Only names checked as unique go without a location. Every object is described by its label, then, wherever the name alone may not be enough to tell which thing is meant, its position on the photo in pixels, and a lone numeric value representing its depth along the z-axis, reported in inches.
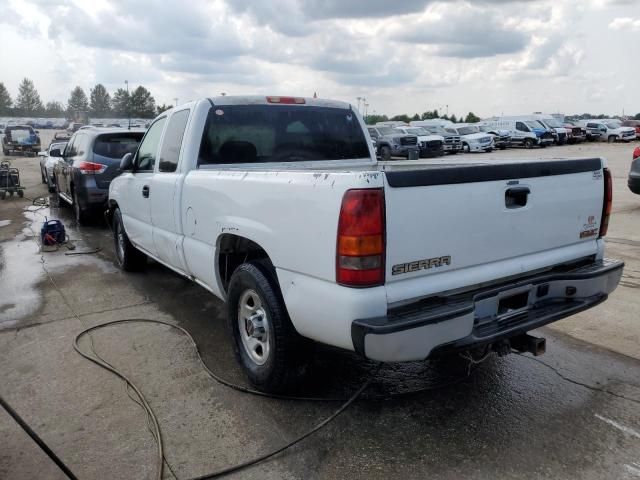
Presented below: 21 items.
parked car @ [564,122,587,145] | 1481.3
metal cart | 540.1
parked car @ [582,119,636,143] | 1574.8
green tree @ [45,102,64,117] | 5022.1
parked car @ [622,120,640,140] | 1636.8
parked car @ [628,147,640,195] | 391.2
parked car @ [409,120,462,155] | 1223.5
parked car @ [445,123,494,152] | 1218.0
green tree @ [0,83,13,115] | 4794.0
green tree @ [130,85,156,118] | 4278.1
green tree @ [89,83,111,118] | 5215.6
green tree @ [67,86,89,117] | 5462.6
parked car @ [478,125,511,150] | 1342.3
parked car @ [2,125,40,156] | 1375.5
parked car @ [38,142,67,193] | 532.4
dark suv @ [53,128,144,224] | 375.6
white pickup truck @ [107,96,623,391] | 103.4
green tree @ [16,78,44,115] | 5300.2
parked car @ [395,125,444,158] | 1086.4
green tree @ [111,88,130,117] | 4626.5
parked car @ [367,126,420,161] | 1048.2
